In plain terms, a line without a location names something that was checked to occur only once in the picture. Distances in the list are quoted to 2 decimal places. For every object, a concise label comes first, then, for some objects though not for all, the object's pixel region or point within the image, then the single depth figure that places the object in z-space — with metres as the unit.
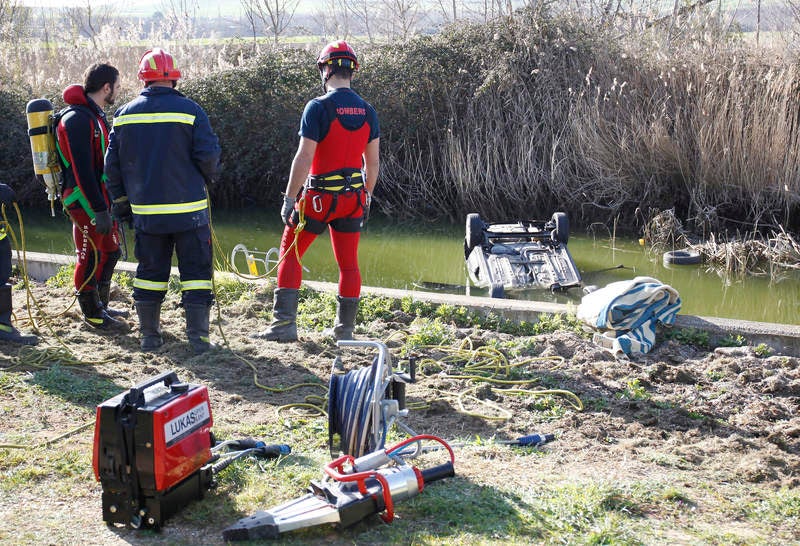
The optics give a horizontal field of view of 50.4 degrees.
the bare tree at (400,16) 17.17
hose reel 3.84
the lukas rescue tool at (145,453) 3.45
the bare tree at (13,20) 17.22
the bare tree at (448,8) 15.66
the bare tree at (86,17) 18.86
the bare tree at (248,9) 19.16
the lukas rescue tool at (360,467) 3.43
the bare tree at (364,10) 18.47
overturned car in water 8.24
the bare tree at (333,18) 17.77
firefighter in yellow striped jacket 5.53
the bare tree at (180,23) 17.08
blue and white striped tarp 6.14
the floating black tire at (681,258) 10.28
